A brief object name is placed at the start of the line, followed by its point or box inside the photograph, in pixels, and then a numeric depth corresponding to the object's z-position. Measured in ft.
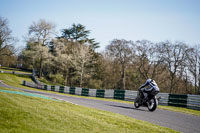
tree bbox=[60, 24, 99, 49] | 193.98
